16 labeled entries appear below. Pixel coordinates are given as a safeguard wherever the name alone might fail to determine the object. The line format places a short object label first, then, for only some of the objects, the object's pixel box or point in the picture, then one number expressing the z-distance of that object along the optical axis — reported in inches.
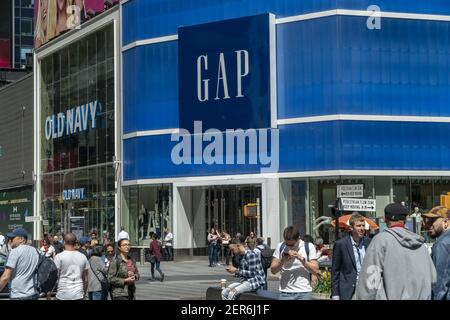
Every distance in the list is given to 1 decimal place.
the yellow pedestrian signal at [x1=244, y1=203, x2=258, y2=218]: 1643.7
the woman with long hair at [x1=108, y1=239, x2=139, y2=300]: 546.3
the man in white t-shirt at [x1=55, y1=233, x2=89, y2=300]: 508.4
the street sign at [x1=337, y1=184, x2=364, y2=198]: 886.2
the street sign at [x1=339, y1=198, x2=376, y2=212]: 830.5
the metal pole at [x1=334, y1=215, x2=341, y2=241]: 833.4
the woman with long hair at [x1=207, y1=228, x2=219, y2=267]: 1667.1
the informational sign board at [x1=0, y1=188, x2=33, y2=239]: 2559.1
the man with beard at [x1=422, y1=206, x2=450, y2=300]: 358.9
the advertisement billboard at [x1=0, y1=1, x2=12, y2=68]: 4173.2
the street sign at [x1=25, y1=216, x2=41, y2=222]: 1918.8
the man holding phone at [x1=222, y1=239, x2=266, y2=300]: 542.3
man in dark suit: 467.5
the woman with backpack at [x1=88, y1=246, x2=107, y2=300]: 627.5
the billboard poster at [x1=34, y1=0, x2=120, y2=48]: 2178.9
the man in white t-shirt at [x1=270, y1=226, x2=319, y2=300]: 474.0
